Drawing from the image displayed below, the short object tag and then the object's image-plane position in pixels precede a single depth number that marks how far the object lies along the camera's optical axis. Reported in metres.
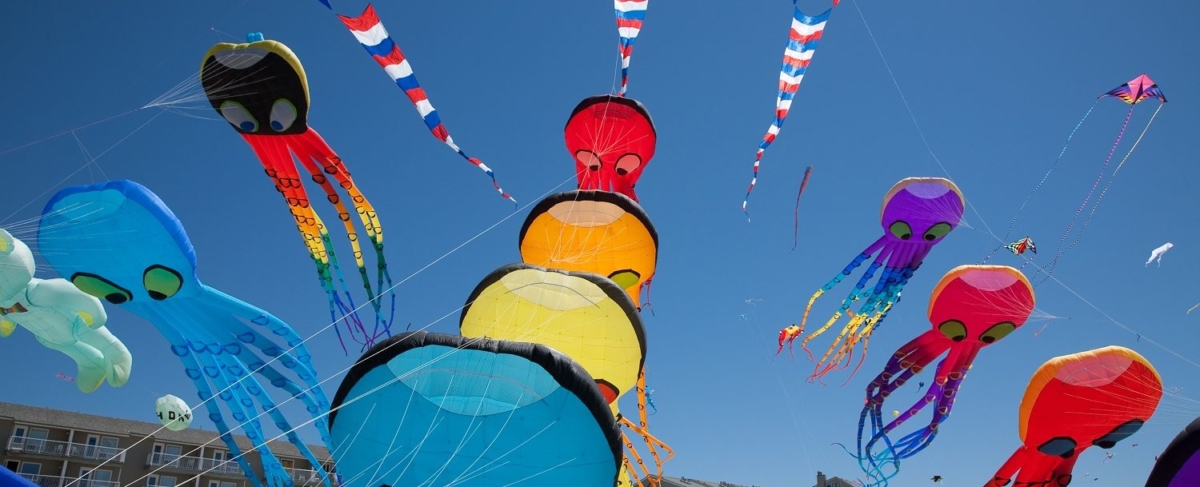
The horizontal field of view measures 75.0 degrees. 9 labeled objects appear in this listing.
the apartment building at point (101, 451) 24.28
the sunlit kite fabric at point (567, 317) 8.51
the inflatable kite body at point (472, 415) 6.34
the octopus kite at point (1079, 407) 10.48
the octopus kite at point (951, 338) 11.34
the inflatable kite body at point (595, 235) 10.14
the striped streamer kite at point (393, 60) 8.98
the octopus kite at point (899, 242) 11.60
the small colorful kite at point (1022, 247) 12.75
